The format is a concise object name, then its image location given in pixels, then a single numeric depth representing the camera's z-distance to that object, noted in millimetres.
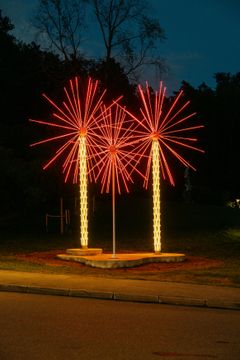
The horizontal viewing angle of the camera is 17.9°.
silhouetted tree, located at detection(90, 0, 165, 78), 42406
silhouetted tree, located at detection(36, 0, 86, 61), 42969
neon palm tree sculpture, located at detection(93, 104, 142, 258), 22516
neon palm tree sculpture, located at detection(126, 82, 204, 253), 22406
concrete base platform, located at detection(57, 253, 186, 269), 20719
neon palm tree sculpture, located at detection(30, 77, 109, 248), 23266
